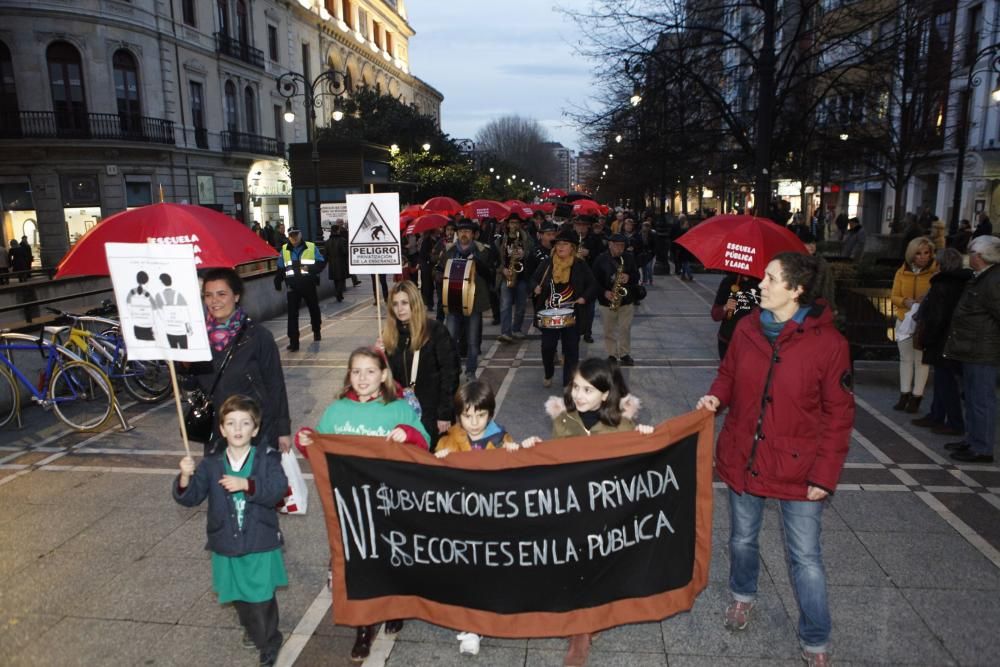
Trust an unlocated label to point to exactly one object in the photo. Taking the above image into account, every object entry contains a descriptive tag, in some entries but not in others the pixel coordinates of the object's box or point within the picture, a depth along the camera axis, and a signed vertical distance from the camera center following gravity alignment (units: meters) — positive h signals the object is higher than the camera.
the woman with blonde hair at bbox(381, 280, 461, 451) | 5.18 -1.06
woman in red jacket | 3.32 -1.00
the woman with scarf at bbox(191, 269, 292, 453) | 4.53 -0.93
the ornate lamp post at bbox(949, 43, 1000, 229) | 21.29 +1.77
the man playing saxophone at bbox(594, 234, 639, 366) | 9.96 -1.17
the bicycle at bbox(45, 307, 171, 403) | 8.57 -1.80
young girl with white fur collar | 3.85 -1.08
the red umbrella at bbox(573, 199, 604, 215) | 26.44 +0.12
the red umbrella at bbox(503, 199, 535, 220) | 23.64 +0.10
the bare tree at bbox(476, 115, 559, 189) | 114.19 +11.63
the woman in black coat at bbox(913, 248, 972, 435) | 6.68 -1.21
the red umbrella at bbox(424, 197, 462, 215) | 19.52 +0.17
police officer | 11.74 -0.99
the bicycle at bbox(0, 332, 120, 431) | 7.82 -1.93
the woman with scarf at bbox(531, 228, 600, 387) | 8.76 -0.98
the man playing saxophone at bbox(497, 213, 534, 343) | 11.75 -1.29
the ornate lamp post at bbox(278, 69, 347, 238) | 20.11 +3.12
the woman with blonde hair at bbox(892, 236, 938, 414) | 7.53 -1.11
